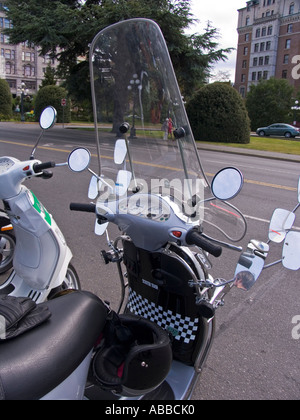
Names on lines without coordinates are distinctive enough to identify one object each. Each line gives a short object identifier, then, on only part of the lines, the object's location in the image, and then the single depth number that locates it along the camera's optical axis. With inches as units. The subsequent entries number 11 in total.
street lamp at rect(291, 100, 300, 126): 1760.1
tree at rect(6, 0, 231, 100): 732.7
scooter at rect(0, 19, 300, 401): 53.6
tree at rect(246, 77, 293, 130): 1833.2
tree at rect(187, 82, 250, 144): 922.1
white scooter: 99.7
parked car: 1455.5
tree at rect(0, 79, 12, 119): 1636.3
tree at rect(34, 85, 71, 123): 1406.3
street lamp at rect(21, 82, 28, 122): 1515.4
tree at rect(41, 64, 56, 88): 1899.7
